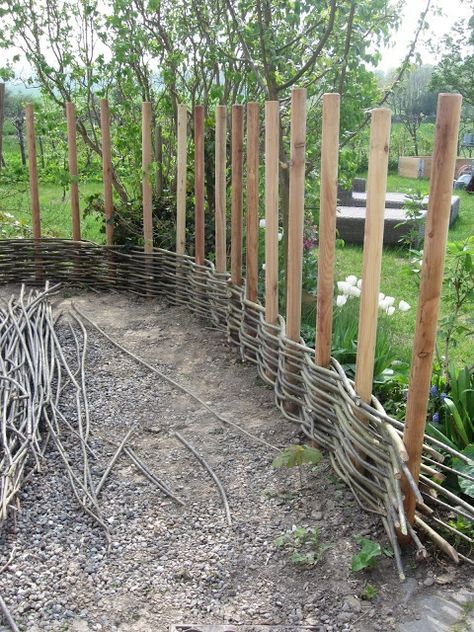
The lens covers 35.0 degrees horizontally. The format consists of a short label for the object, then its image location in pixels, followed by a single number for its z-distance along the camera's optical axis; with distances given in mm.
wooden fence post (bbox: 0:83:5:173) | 5227
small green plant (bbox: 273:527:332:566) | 2285
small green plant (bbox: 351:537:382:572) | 2180
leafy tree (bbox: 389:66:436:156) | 19859
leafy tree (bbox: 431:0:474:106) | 15727
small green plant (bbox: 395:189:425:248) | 3828
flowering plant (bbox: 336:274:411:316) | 3842
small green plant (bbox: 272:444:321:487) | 2664
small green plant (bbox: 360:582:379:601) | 2113
